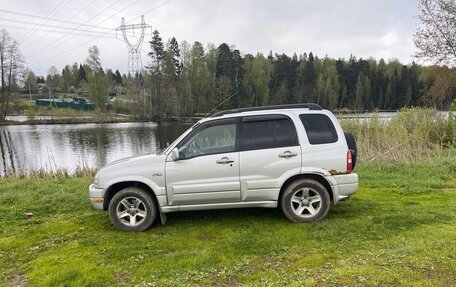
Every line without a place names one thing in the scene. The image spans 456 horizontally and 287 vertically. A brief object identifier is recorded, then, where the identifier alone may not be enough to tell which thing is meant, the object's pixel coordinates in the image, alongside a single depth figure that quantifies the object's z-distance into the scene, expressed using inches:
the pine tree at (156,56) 2610.7
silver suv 201.3
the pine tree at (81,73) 4717.0
